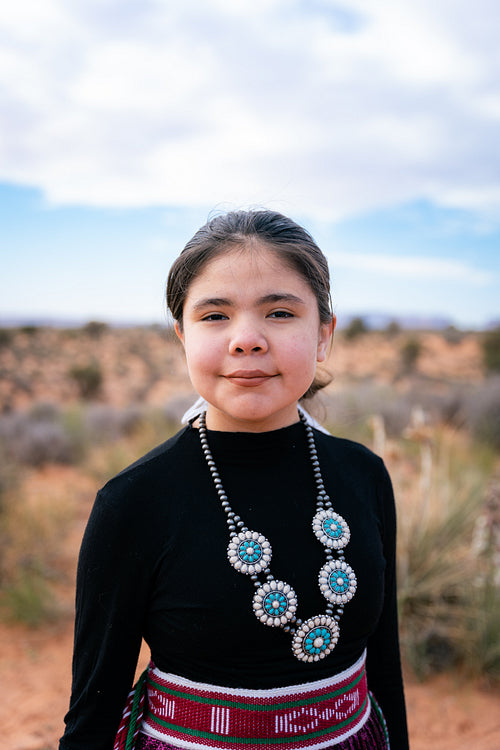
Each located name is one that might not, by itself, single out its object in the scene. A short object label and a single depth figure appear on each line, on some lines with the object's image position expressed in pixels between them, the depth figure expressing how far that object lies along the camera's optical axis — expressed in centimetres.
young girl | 64
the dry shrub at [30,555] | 389
